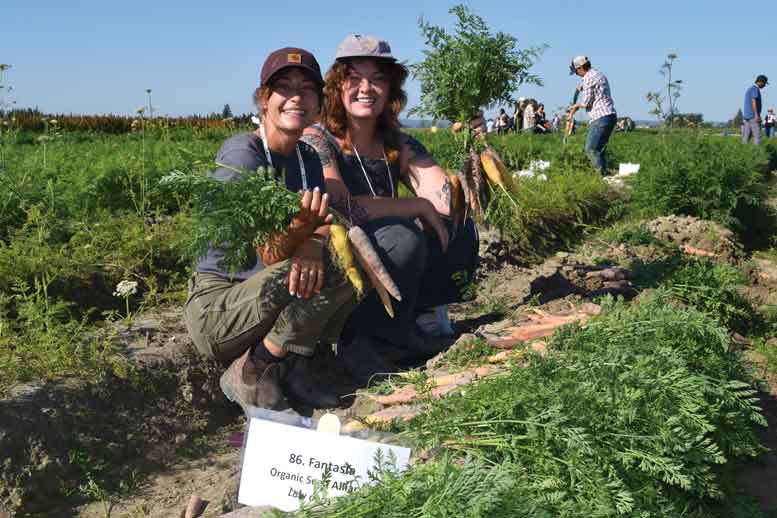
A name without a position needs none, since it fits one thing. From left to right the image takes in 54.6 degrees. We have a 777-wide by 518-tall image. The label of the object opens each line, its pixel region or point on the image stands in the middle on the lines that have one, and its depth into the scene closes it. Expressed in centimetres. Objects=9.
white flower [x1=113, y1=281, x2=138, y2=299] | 359
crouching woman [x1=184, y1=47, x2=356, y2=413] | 300
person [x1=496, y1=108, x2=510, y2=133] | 1703
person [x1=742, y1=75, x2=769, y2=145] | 1393
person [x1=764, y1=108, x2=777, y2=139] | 2477
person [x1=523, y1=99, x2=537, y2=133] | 1795
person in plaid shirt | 932
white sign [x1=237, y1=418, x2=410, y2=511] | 208
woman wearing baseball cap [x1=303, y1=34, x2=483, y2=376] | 361
